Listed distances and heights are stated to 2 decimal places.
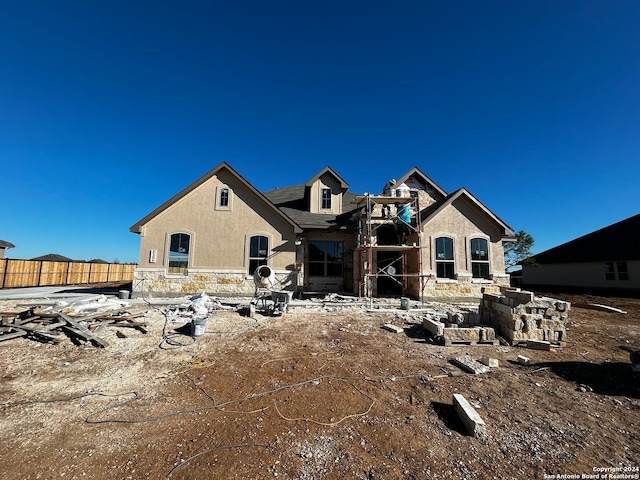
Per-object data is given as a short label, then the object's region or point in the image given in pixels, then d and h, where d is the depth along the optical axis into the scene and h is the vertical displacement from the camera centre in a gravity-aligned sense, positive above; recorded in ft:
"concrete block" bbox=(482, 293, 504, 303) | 27.20 -3.04
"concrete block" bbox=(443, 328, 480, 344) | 23.42 -5.92
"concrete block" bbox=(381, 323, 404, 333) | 27.66 -6.48
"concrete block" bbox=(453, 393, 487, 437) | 11.28 -6.58
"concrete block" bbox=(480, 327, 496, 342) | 23.89 -5.89
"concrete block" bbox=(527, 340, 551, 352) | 22.44 -6.46
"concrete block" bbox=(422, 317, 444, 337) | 24.24 -5.63
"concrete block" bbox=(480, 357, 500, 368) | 18.76 -6.71
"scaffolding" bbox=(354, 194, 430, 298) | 46.62 +4.06
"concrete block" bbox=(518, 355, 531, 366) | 19.25 -6.66
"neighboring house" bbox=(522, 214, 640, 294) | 72.90 +2.05
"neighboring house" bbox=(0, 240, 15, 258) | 86.72 +5.25
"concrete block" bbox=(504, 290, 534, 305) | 24.18 -2.56
